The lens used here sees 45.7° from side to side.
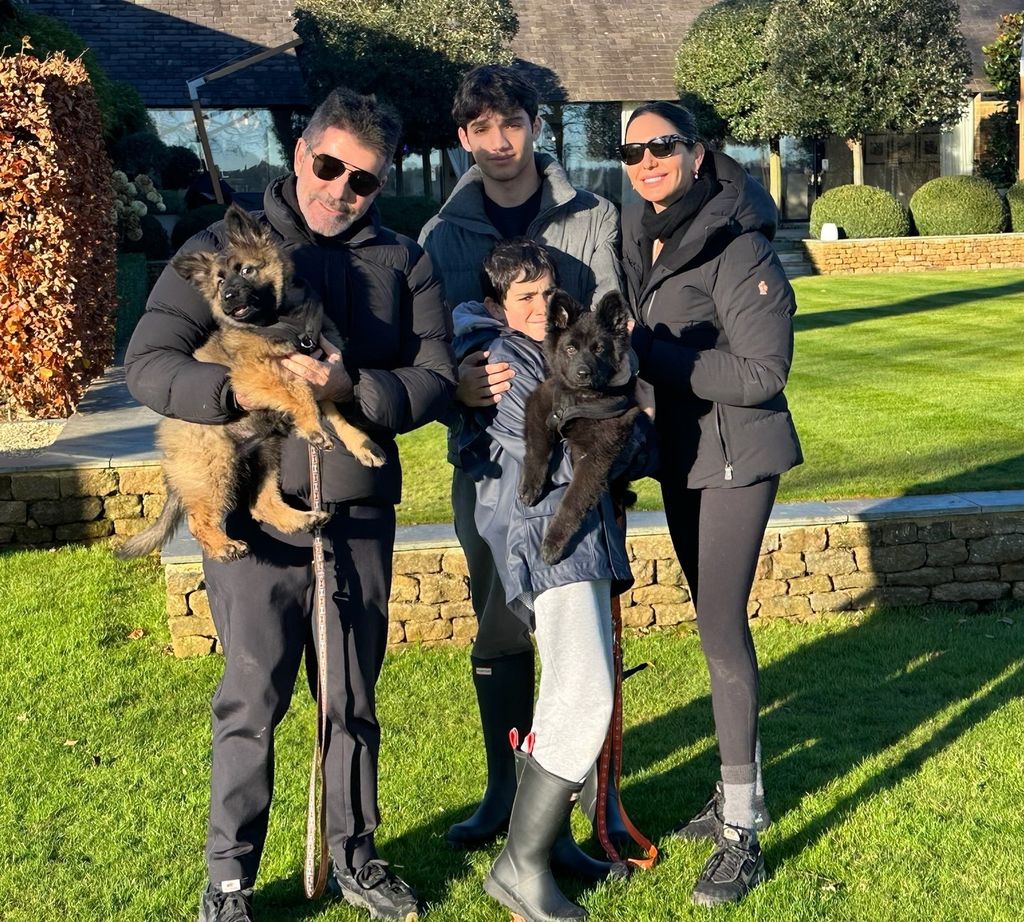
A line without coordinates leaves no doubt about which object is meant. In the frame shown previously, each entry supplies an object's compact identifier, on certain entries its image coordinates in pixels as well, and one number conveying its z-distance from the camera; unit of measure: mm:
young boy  3449
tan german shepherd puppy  3277
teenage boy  3980
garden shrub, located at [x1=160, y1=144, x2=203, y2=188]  29859
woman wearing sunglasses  3754
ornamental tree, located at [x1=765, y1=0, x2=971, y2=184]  28594
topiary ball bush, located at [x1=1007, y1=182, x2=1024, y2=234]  26281
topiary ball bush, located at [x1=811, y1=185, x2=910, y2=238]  25609
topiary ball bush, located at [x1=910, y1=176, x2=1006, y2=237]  25672
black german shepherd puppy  3404
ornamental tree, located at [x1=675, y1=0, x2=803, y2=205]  32406
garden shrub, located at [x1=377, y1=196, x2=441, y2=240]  28547
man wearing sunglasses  3404
